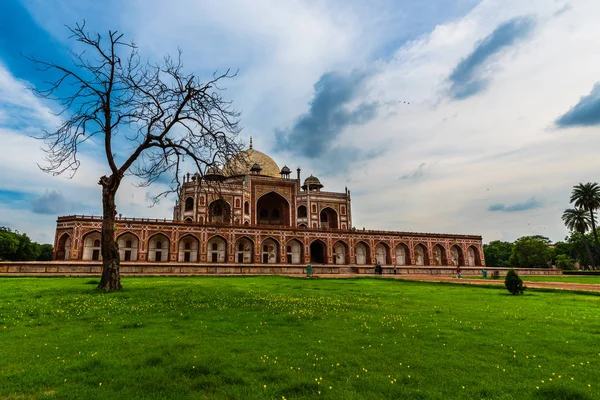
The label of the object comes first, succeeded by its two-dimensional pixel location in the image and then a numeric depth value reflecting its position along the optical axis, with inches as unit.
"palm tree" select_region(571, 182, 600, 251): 1807.3
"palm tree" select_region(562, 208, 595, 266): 1911.9
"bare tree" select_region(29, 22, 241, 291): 486.0
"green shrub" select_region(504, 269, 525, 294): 521.7
